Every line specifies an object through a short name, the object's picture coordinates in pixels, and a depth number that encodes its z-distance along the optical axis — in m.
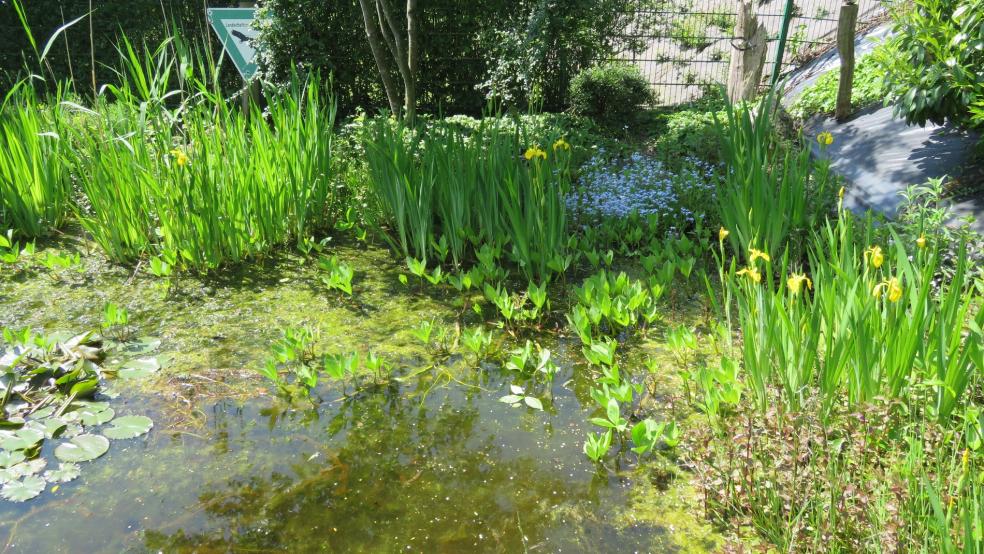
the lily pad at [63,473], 2.11
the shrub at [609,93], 7.35
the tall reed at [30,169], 3.61
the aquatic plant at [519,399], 2.50
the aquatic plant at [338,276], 3.24
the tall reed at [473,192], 3.38
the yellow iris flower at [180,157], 3.10
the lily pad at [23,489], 2.02
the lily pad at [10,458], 2.14
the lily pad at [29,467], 2.11
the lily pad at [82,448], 2.19
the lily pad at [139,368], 2.62
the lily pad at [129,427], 2.29
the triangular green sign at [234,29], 4.45
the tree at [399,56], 4.54
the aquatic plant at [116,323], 2.84
